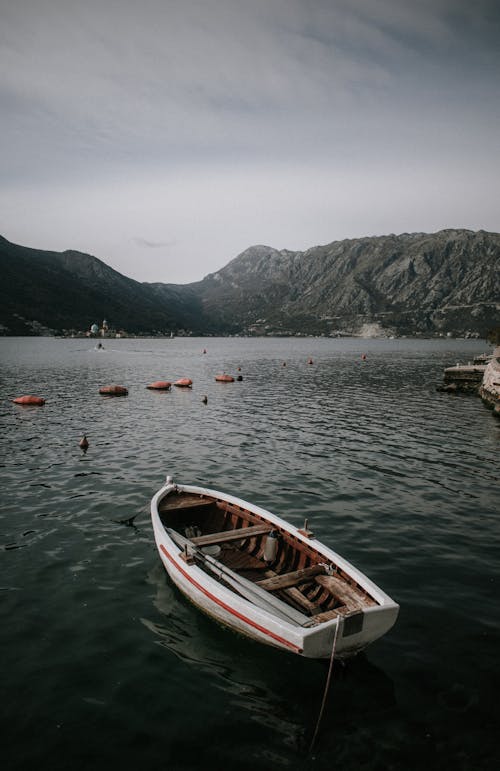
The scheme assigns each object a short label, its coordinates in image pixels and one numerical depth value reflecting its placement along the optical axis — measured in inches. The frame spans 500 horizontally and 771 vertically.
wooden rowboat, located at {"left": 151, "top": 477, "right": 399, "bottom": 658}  351.3
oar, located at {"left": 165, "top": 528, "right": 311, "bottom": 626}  387.2
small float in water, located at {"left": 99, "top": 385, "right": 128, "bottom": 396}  2036.2
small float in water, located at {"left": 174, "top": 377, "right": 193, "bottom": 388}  2401.6
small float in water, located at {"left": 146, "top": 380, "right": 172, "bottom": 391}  2289.0
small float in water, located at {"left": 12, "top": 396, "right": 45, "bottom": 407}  1743.4
